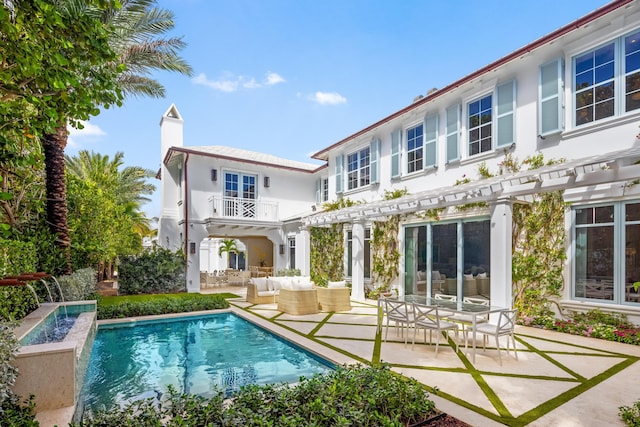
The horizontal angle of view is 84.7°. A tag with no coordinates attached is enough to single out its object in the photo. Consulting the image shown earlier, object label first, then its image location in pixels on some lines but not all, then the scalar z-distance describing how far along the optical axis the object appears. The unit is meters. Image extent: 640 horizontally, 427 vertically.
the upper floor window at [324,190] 20.64
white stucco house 7.86
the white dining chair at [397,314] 7.42
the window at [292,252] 19.58
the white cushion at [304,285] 11.52
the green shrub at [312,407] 3.43
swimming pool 5.54
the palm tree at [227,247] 25.30
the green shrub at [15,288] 6.61
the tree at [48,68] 3.28
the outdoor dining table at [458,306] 6.46
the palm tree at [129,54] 10.30
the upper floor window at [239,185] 18.42
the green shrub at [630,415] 3.98
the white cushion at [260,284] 13.23
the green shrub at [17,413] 3.38
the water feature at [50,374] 4.23
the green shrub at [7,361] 3.51
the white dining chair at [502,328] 6.30
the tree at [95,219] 12.77
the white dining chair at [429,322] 6.74
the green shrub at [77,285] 9.41
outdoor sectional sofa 10.85
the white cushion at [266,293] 13.09
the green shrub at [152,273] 14.77
